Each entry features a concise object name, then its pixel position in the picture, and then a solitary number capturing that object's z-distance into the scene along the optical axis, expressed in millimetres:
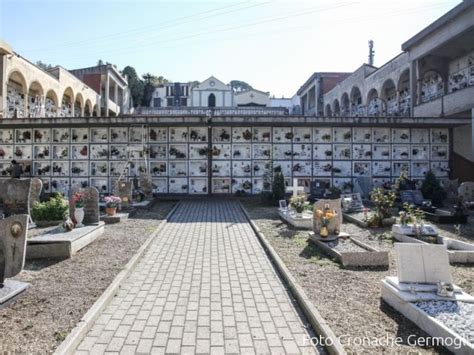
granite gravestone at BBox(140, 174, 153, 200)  14578
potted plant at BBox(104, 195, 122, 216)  10211
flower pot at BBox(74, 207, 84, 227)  8109
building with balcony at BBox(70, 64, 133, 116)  40500
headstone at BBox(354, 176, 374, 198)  15364
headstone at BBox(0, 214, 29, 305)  4629
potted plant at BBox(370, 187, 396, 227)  9438
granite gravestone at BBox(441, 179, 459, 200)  14695
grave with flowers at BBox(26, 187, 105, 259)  6480
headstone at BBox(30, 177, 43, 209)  10859
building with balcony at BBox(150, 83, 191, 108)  60031
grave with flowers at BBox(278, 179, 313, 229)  9438
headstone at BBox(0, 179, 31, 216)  9180
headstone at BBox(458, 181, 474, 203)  13180
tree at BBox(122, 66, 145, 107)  60438
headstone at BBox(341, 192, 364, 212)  11618
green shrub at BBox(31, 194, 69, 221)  9188
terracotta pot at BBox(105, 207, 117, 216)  10227
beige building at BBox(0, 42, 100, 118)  20891
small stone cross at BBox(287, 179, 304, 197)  11667
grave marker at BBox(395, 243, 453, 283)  4320
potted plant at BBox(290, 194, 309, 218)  9898
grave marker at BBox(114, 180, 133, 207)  12670
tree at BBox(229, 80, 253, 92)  101000
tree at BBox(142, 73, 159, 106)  61969
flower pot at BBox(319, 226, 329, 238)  7422
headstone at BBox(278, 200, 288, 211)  11484
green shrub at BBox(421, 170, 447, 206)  13023
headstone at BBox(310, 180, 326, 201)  15000
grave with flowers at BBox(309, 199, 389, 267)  6105
